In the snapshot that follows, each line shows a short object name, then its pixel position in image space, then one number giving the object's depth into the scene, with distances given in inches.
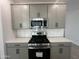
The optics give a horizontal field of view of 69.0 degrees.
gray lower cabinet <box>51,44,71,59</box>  69.7
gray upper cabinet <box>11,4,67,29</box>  75.3
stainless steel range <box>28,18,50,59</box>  67.3
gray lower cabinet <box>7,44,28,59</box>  68.5
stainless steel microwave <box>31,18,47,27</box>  76.4
